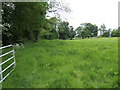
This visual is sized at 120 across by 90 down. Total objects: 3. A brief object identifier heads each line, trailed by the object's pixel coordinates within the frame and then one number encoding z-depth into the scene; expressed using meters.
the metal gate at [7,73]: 2.66
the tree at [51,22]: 9.30
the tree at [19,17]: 4.80
